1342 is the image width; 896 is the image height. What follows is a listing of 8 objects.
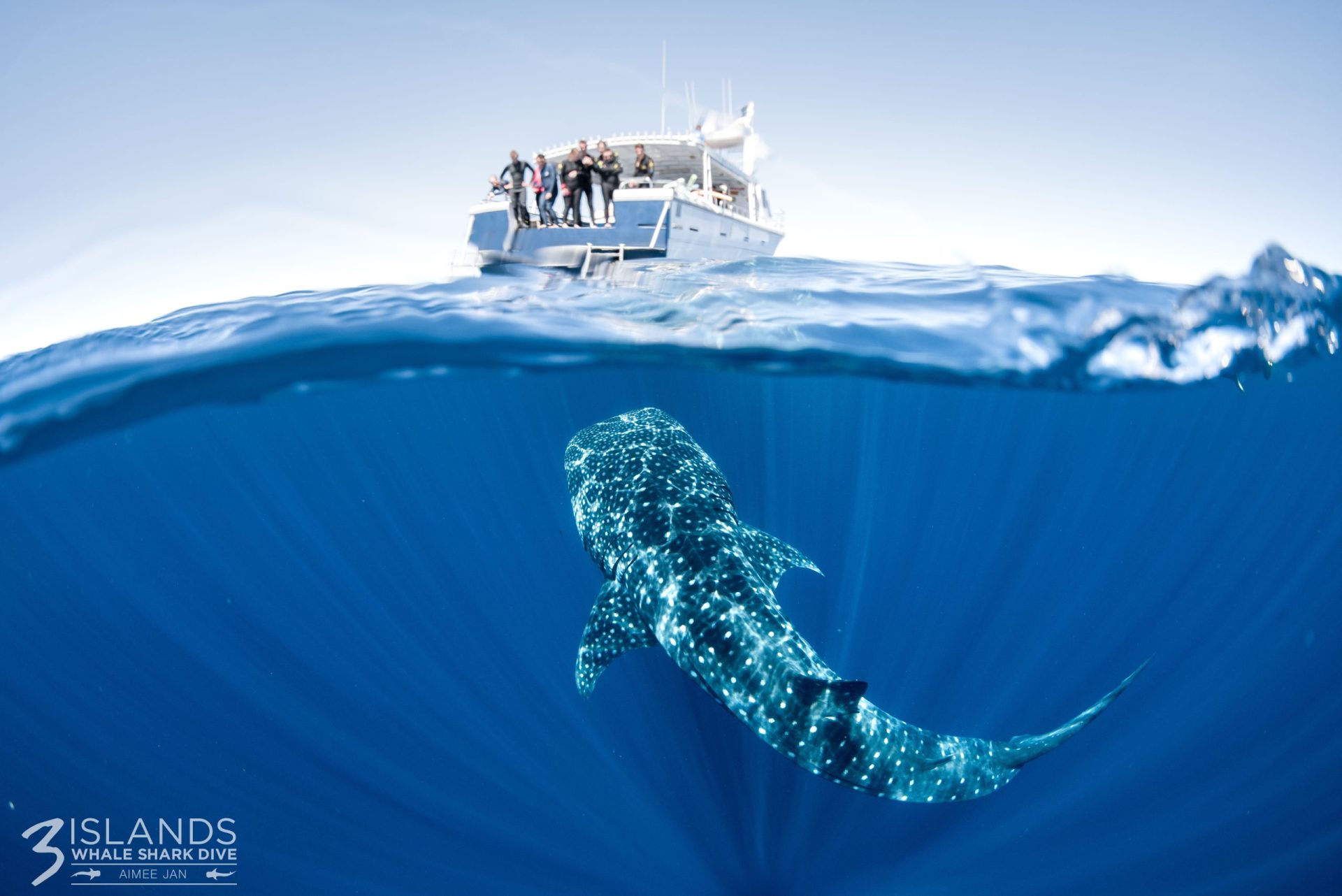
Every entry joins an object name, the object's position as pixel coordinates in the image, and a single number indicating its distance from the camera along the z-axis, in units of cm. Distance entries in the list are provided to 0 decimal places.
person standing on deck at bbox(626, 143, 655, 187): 1291
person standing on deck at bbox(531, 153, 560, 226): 1313
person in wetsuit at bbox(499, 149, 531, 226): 1312
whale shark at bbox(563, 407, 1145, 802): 420
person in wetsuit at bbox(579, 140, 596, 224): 1227
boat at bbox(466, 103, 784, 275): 1323
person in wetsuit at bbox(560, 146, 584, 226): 1255
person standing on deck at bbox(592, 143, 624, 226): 1224
